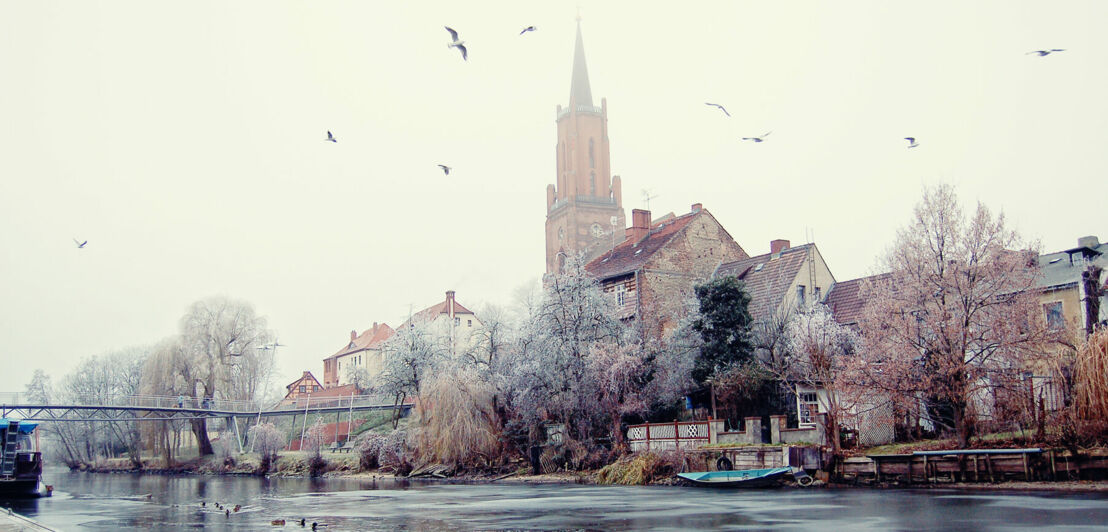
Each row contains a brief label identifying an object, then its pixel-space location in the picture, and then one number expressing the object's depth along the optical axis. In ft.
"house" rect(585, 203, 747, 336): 168.96
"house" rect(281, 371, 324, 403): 366.02
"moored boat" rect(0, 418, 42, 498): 128.77
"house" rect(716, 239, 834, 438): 145.69
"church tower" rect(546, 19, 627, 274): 332.60
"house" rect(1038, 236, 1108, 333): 124.88
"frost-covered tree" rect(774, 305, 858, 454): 114.42
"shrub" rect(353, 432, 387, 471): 177.47
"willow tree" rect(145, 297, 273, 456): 217.36
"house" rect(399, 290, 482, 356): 176.35
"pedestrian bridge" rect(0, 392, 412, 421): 201.16
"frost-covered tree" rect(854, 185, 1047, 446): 105.29
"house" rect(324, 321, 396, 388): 368.89
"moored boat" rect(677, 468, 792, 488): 108.06
